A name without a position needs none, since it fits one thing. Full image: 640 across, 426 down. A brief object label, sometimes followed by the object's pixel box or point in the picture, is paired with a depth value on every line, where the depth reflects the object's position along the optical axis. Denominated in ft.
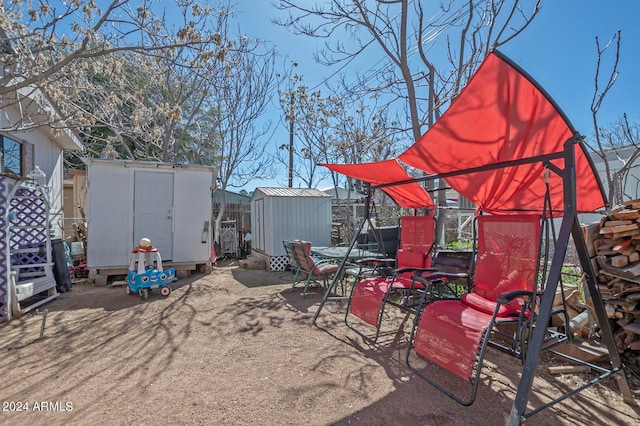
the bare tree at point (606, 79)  13.71
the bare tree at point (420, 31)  18.54
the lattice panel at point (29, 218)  17.79
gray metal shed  27.25
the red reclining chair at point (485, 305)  7.16
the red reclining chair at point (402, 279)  10.89
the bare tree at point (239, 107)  33.81
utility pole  32.95
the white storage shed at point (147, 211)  20.83
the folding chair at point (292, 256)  19.08
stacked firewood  9.05
